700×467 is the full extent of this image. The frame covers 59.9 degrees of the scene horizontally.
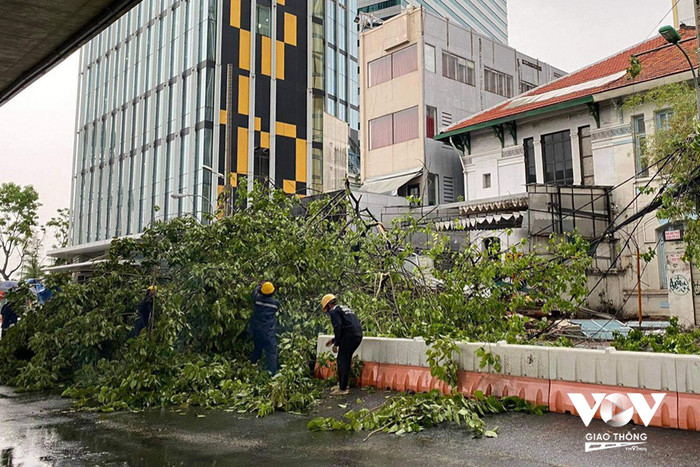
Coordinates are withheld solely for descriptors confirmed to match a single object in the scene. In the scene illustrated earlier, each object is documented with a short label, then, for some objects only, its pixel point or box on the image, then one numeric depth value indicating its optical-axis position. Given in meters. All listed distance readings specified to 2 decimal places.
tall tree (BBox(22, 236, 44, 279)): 41.75
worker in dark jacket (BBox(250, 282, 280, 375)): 10.78
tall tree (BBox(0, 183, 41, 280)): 44.22
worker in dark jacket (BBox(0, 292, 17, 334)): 18.03
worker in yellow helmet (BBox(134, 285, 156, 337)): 11.42
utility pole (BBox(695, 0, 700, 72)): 9.43
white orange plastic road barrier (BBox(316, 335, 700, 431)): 6.75
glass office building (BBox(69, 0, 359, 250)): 36.69
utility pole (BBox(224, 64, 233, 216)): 17.44
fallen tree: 9.76
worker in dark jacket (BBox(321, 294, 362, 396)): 9.59
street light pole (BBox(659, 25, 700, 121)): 12.16
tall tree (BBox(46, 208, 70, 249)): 51.19
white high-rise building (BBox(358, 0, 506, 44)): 72.38
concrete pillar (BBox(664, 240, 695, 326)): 17.81
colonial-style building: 20.25
